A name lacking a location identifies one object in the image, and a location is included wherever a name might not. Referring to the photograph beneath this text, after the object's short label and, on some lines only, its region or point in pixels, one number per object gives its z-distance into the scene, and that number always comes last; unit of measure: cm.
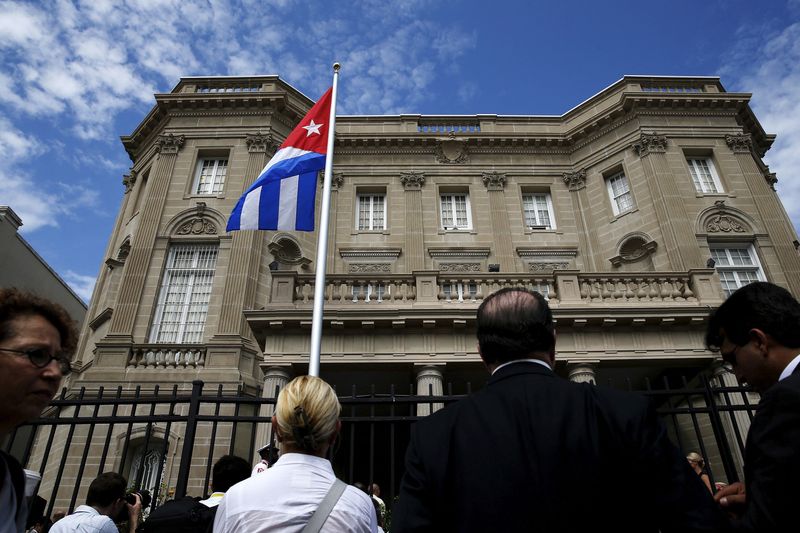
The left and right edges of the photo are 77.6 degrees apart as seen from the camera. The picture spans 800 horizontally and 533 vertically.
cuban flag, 884
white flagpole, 713
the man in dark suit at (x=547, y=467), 172
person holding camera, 377
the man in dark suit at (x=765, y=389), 179
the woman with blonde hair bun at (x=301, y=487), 217
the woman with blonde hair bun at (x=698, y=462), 588
